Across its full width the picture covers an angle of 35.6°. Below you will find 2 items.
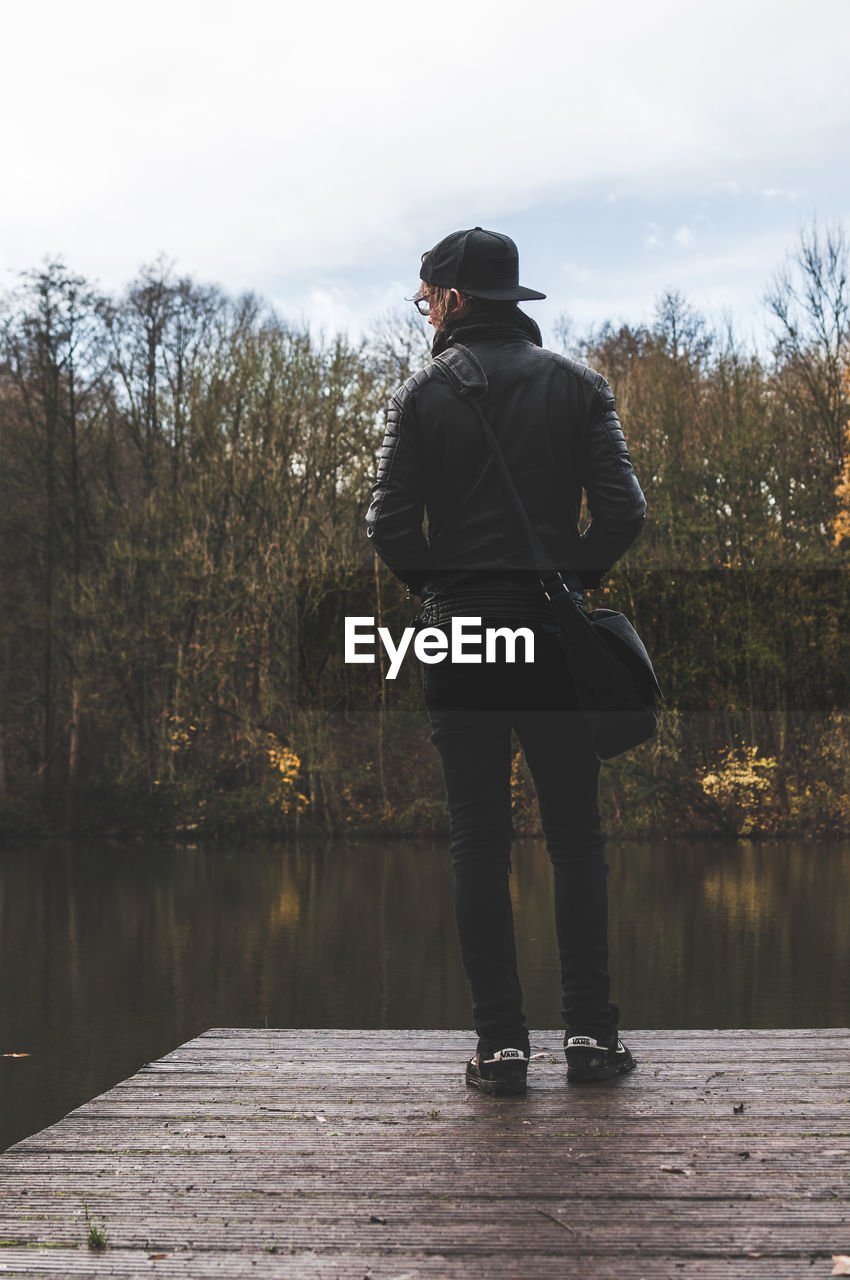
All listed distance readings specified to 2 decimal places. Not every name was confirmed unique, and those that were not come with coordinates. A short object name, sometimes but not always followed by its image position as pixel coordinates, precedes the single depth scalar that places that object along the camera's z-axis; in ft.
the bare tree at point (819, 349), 54.80
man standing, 9.51
